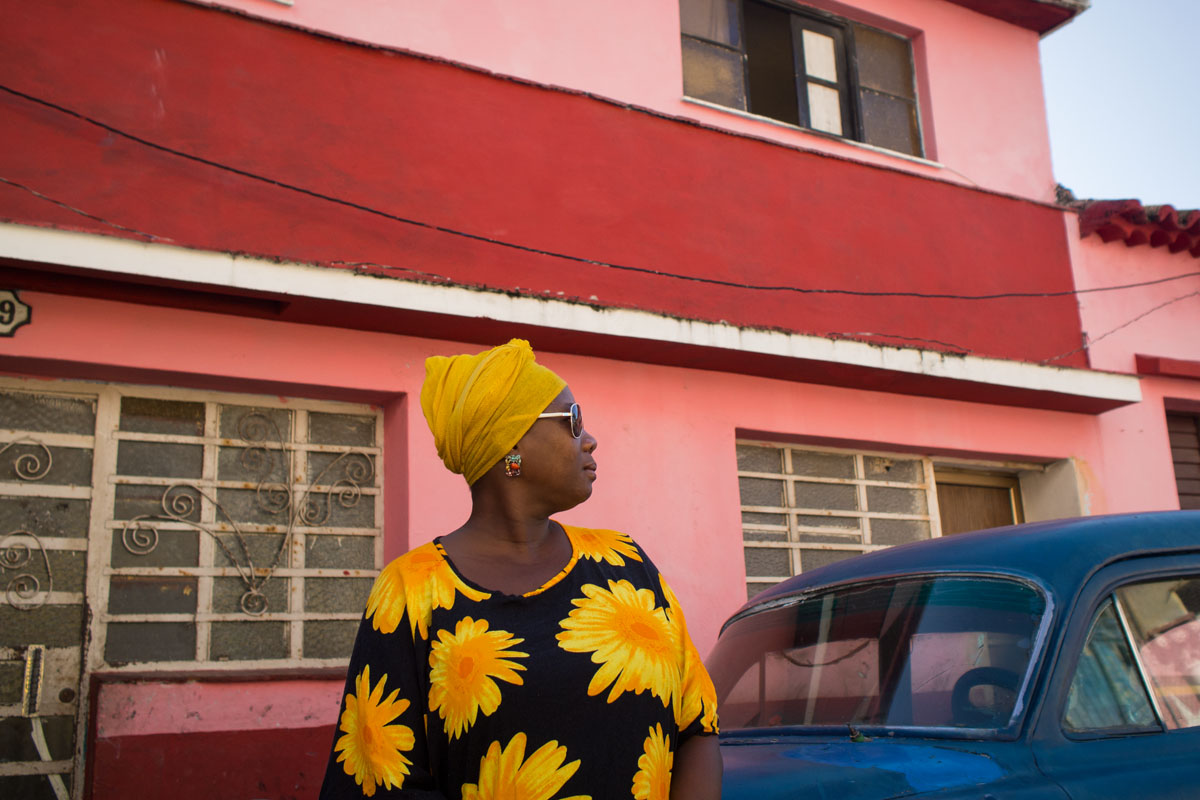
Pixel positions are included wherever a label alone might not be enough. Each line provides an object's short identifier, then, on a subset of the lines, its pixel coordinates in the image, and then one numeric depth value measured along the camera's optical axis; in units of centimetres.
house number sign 509
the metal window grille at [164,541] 510
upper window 791
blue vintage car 270
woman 199
